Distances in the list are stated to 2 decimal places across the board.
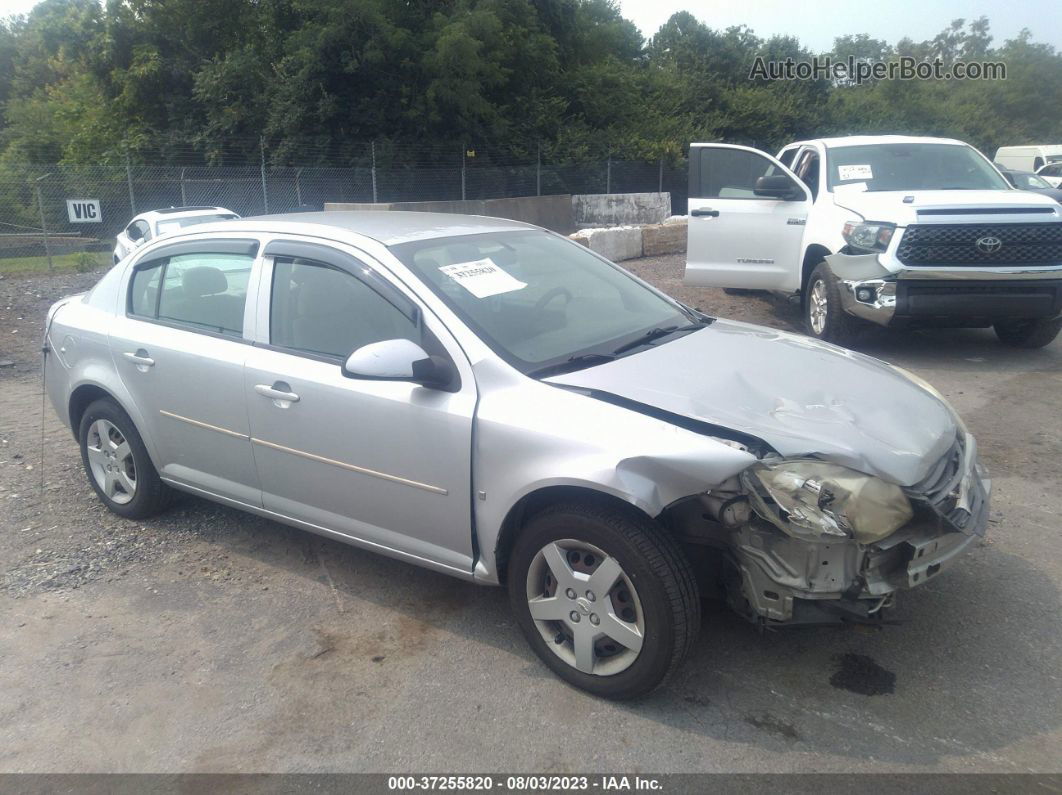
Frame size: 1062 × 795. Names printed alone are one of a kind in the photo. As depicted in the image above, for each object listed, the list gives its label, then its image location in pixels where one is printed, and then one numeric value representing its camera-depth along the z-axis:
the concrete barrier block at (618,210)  24.56
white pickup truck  7.63
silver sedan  3.04
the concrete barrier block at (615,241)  15.92
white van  26.88
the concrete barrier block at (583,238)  15.62
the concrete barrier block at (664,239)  17.48
